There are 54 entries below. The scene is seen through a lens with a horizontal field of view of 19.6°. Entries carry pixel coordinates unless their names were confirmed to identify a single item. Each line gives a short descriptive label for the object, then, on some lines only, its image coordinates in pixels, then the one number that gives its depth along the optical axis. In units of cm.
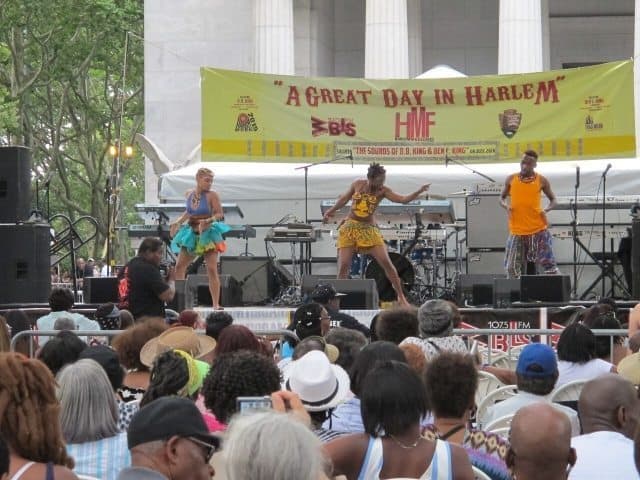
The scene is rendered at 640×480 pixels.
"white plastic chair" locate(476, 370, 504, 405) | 1166
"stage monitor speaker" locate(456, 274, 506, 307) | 2304
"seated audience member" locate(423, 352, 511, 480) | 803
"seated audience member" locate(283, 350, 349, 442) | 809
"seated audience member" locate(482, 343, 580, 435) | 938
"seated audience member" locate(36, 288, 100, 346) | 1635
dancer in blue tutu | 2211
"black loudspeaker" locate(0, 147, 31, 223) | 2230
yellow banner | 3001
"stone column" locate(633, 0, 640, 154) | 4027
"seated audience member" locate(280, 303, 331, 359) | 1328
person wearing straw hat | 1047
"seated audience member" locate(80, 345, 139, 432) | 910
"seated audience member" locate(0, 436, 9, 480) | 511
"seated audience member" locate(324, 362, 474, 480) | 714
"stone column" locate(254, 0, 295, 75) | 4198
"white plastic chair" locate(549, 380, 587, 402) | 1056
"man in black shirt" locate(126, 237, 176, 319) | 1650
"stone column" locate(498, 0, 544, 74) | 4105
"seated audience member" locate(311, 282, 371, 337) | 1529
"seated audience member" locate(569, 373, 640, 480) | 731
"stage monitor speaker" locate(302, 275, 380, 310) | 2124
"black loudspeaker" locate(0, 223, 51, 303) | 2219
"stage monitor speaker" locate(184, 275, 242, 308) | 2323
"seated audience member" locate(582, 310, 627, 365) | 1331
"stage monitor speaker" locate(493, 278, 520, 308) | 2219
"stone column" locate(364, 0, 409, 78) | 4198
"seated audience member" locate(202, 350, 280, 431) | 785
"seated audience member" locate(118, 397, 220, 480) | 607
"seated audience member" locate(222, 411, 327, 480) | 480
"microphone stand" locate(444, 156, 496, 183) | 3071
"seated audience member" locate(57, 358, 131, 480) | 764
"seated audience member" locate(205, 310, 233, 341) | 1327
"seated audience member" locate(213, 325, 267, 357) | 1029
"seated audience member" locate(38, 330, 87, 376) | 1020
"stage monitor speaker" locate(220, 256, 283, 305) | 2518
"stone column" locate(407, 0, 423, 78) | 4683
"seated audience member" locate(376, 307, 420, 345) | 1206
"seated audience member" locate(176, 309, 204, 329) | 1386
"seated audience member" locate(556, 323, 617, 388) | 1134
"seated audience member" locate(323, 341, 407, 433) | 866
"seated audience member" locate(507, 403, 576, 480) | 649
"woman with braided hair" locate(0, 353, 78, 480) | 642
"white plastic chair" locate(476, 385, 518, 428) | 1063
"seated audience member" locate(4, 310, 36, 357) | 1909
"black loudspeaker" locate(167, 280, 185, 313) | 2333
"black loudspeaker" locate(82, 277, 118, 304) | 2259
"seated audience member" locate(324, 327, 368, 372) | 1065
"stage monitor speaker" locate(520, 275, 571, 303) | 2145
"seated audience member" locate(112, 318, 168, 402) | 1046
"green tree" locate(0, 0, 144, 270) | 5624
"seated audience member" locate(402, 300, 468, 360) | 1156
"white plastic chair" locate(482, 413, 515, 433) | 922
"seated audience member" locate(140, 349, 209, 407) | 842
